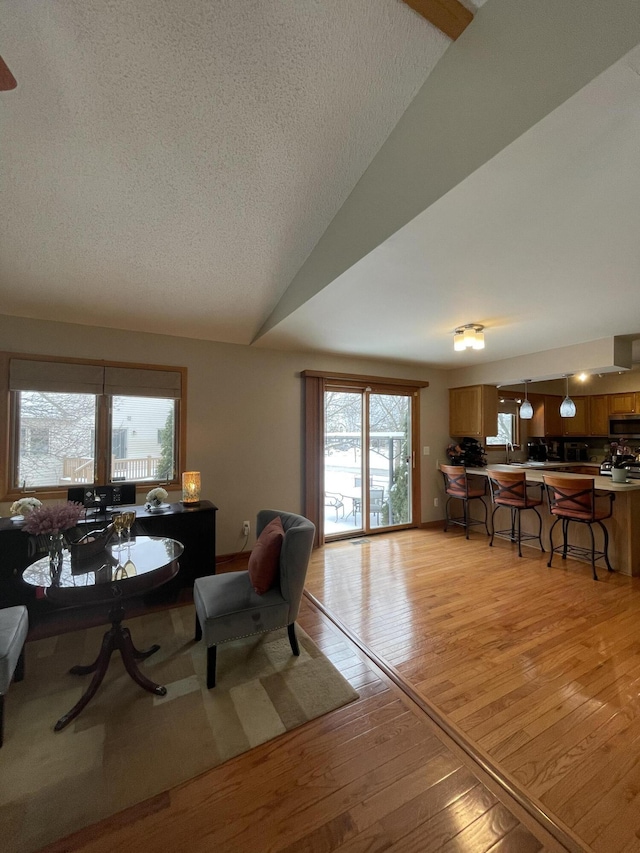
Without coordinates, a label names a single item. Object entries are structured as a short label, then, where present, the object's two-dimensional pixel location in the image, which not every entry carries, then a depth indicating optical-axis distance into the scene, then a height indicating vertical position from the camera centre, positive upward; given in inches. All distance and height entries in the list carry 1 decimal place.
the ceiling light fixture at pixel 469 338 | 122.9 +35.4
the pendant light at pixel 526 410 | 173.8 +12.6
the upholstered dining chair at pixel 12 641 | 61.2 -41.1
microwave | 220.2 +5.8
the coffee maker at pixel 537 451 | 235.3 -11.8
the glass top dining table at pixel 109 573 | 66.4 -30.5
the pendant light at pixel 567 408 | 168.6 +13.3
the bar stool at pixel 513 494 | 154.8 -28.5
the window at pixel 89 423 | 115.7 +3.2
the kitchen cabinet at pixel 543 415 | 237.8 +13.7
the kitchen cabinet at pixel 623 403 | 217.5 +20.9
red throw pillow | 80.4 -31.4
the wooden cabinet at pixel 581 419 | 242.4 +11.2
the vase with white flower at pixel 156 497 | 120.0 -23.5
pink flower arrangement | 71.4 -18.9
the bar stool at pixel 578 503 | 132.6 -28.2
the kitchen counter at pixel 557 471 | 131.4 -20.0
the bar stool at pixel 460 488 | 179.6 -30.0
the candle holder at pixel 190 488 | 128.6 -21.3
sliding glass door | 178.1 -15.0
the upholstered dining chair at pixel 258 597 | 76.0 -39.5
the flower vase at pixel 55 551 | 74.6 -27.3
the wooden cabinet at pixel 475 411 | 194.1 +13.4
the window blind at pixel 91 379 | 114.0 +19.4
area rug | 51.6 -56.1
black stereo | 112.0 -21.7
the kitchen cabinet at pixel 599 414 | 231.9 +14.3
